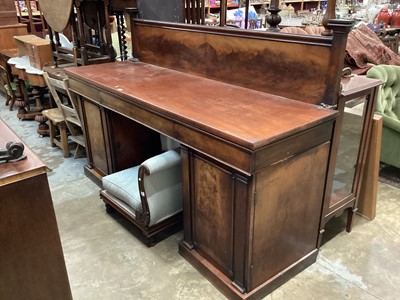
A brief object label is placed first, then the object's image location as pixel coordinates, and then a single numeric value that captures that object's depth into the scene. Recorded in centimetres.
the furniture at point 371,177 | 210
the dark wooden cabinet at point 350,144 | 175
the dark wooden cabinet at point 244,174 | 147
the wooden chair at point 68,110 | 285
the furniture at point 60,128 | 322
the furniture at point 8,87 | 444
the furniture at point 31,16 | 534
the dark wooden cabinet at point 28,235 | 110
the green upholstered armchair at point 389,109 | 261
